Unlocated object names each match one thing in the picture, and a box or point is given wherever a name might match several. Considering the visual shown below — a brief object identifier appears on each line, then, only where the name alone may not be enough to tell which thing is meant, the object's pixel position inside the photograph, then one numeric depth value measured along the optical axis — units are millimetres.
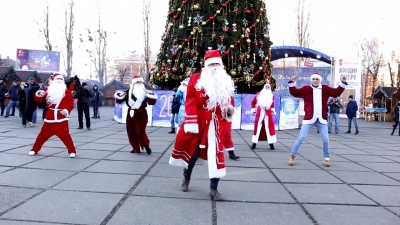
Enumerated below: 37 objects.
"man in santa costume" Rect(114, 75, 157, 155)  8445
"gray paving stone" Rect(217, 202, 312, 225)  3983
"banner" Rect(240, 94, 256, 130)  16047
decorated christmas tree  15273
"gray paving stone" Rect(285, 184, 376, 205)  4882
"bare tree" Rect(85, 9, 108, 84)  45591
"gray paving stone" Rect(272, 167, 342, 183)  6125
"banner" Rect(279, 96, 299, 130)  16906
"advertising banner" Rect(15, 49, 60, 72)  42250
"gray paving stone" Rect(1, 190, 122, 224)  3834
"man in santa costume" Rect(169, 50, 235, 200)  4828
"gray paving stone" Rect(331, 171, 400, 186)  6148
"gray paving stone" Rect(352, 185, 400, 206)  4932
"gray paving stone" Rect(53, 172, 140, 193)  5076
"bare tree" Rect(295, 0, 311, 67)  34781
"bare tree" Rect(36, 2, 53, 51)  39781
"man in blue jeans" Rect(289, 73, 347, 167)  7504
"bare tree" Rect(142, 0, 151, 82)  35844
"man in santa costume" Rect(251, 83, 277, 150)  10125
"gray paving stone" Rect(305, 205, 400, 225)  4059
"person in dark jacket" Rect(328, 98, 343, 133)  16453
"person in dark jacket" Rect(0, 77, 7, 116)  19266
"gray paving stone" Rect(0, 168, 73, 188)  5215
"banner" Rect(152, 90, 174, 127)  16031
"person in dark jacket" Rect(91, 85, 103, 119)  20622
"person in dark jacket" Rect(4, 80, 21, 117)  17859
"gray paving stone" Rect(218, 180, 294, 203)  4887
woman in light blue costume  12136
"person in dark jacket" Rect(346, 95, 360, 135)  16891
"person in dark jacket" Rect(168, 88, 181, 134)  13643
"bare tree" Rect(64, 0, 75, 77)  38188
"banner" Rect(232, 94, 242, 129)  16000
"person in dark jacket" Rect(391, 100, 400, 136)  16786
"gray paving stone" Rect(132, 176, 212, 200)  4945
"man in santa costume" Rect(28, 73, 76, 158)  7719
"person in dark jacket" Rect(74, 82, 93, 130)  13930
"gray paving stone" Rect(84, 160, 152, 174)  6352
